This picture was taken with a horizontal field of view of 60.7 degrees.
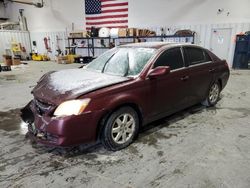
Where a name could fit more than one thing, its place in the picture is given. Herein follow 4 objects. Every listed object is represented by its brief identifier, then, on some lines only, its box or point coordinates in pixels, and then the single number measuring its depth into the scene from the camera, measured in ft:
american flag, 39.81
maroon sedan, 7.59
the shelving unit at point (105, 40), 33.88
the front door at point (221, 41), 31.89
